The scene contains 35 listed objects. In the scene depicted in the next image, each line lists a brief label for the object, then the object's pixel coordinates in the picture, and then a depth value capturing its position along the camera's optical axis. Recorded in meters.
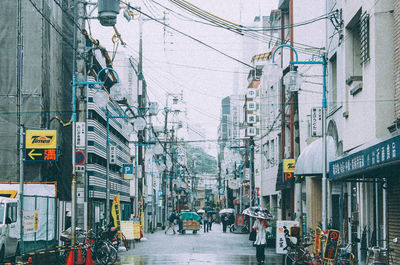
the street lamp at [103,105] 23.84
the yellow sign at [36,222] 21.05
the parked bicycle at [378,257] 13.56
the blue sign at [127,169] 42.97
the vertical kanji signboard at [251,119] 54.53
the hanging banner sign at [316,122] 23.28
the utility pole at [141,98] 39.19
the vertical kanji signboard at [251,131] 52.49
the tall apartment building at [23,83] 30.86
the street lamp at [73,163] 22.33
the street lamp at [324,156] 20.42
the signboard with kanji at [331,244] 17.86
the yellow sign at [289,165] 32.28
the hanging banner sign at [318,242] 20.52
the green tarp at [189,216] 52.32
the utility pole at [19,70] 31.02
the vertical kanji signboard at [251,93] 57.06
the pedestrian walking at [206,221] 57.78
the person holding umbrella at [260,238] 22.56
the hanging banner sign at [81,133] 24.94
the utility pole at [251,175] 48.70
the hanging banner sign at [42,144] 28.69
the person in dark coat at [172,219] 50.56
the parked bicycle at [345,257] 16.65
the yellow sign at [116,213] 33.84
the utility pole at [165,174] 59.80
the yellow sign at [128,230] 33.06
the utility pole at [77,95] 22.53
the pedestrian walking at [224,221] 58.30
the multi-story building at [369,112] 14.71
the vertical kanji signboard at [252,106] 58.53
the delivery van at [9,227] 22.20
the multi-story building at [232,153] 66.21
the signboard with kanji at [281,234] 21.95
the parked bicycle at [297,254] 19.55
